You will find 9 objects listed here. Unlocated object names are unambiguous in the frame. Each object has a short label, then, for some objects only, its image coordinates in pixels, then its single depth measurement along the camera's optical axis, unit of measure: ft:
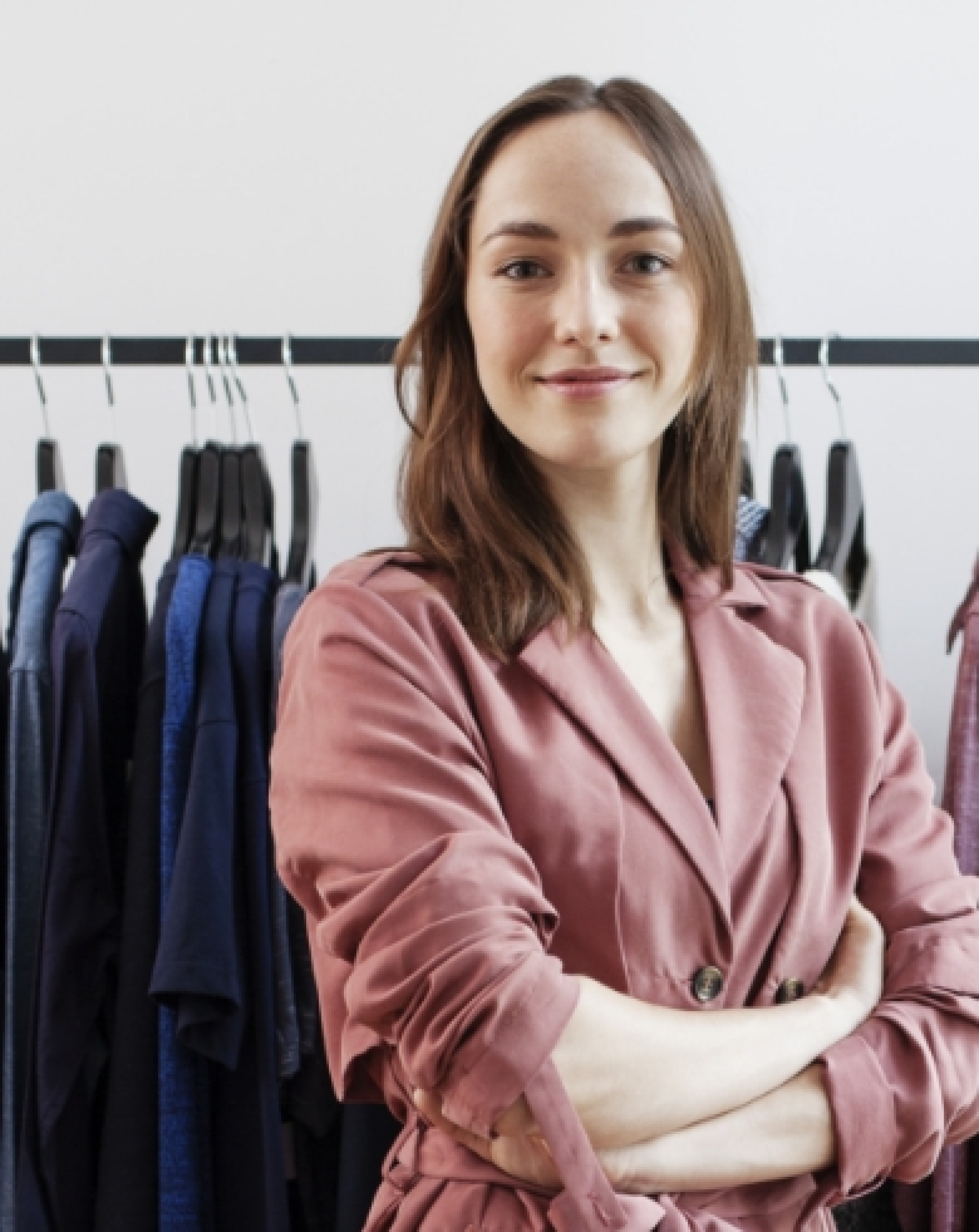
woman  4.39
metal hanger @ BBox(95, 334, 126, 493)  6.42
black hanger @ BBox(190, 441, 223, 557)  6.33
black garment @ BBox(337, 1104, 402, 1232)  5.86
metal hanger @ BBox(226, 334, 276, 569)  6.31
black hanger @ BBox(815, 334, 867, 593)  6.33
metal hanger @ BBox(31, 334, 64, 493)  6.46
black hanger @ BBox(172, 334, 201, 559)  6.31
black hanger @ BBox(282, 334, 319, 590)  6.24
